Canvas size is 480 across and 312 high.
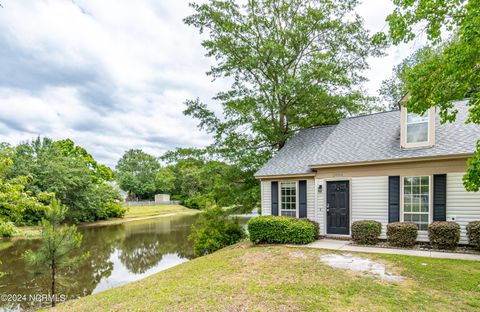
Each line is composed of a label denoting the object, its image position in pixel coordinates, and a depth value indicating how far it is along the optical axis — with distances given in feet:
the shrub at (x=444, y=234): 23.90
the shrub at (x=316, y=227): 31.76
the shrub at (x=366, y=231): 27.71
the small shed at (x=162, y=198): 154.71
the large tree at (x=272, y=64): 44.34
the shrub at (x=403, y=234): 25.85
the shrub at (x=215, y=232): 38.45
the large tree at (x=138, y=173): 166.50
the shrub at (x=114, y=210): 98.45
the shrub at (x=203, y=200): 42.80
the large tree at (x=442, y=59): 13.75
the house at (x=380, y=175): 25.77
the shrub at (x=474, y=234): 23.11
